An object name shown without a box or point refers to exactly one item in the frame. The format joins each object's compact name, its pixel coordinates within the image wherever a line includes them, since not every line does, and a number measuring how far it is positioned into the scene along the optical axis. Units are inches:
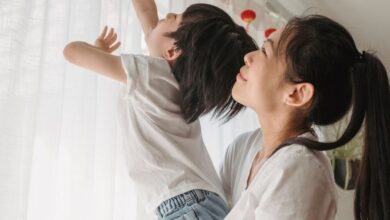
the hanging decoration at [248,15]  63.3
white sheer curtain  30.8
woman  26.8
